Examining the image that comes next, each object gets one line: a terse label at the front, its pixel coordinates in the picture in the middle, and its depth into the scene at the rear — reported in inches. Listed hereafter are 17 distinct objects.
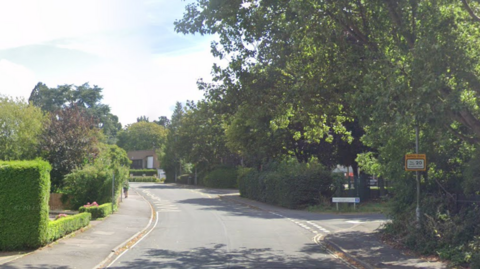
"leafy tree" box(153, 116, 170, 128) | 6250.0
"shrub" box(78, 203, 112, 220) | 906.1
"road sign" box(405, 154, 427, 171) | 533.0
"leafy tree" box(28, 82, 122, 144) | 2677.2
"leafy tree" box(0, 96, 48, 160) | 1478.8
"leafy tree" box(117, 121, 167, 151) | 5073.8
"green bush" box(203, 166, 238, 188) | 2477.9
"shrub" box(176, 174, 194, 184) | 3073.8
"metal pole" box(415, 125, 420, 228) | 553.6
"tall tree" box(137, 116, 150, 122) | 7071.9
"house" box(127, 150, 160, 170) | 4626.0
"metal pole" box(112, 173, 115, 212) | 1032.6
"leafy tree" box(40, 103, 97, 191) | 1195.3
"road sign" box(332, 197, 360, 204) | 1145.4
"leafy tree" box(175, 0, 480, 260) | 413.1
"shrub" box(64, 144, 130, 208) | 1045.8
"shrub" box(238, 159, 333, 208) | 1256.2
